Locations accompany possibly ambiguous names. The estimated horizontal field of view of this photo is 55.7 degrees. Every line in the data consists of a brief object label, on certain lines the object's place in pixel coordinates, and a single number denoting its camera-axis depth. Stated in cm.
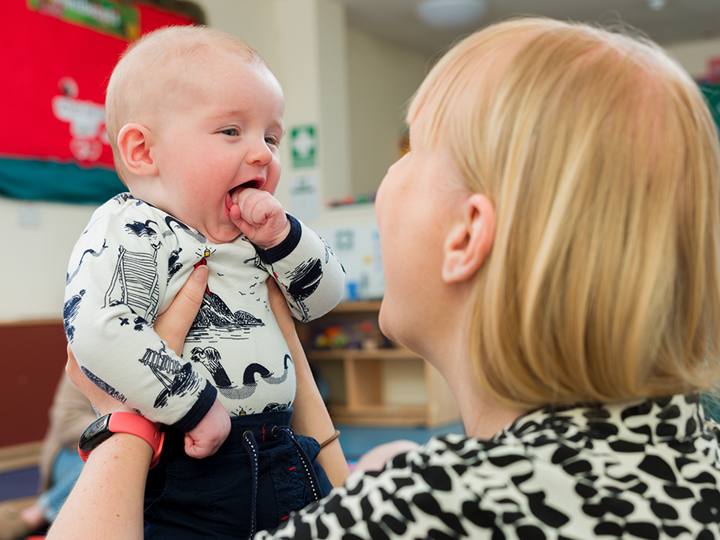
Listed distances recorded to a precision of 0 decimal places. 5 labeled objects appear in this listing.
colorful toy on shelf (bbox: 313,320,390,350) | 547
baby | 83
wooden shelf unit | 523
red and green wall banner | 424
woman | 57
